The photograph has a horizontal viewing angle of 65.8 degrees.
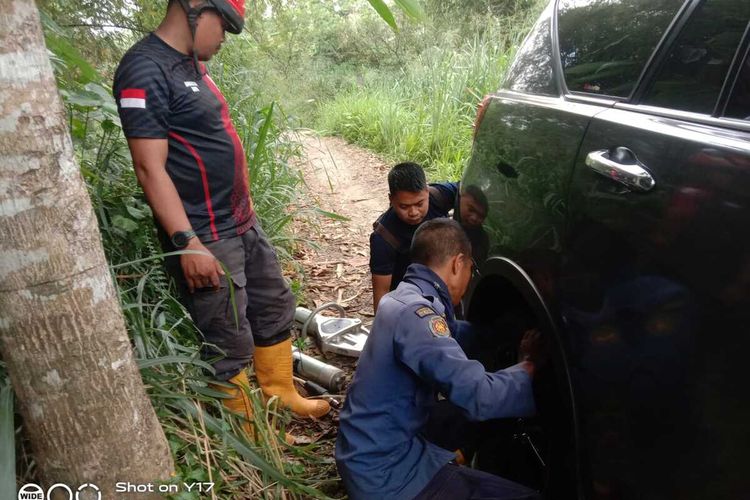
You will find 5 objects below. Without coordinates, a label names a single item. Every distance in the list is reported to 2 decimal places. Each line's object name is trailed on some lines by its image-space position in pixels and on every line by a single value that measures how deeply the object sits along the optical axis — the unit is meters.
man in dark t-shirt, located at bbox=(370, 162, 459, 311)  2.76
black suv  1.04
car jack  3.19
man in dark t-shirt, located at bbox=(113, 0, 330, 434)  2.04
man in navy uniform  1.69
